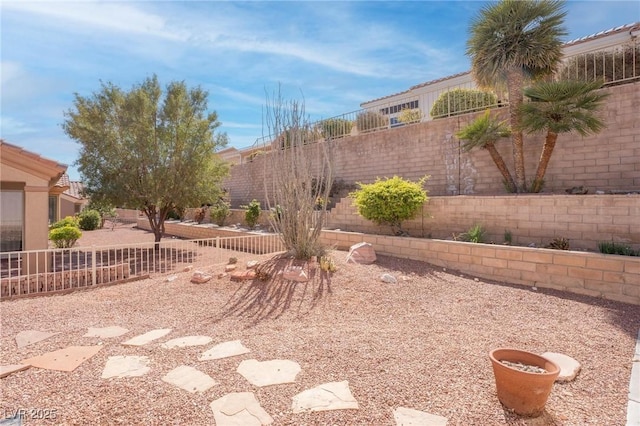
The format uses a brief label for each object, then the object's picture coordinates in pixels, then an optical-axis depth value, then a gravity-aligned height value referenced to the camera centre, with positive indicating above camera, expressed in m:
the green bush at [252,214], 14.77 +0.00
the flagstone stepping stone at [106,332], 4.17 -1.48
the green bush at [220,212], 16.75 +0.11
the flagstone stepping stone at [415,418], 2.39 -1.48
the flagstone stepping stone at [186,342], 3.77 -1.46
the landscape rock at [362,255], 7.46 -0.93
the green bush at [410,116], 12.00 +3.55
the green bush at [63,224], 13.57 -0.35
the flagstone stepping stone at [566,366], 3.01 -1.45
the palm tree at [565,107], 6.85 +2.17
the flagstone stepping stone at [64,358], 3.30 -1.47
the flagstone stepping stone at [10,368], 3.11 -1.45
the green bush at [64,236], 11.95 -0.73
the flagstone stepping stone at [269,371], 2.96 -1.45
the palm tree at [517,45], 7.92 +4.00
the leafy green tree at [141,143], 11.58 +2.52
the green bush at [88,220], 20.89 -0.30
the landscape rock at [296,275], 6.16 -1.12
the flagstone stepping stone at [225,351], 3.47 -1.45
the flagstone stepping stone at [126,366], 3.10 -1.45
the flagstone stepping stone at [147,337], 3.86 -1.47
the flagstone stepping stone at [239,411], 2.40 -1.47
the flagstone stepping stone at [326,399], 2.57 -1.47
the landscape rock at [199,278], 6.54 -1.23
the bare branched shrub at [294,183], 7.09 +0.67
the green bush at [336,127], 13.87 +3.61
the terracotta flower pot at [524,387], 2.47 -1.30
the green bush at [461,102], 9.79 +3.34
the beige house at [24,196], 7.84 +0.47
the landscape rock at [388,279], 6.16 -1.21
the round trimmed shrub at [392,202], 8.21 +0.28
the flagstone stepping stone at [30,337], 4.01 -1.50
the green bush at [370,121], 12.93 +3.59
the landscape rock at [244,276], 6.41 -1.17
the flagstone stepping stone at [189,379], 2.86 -1.45
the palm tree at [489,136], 8.41 +1.92
